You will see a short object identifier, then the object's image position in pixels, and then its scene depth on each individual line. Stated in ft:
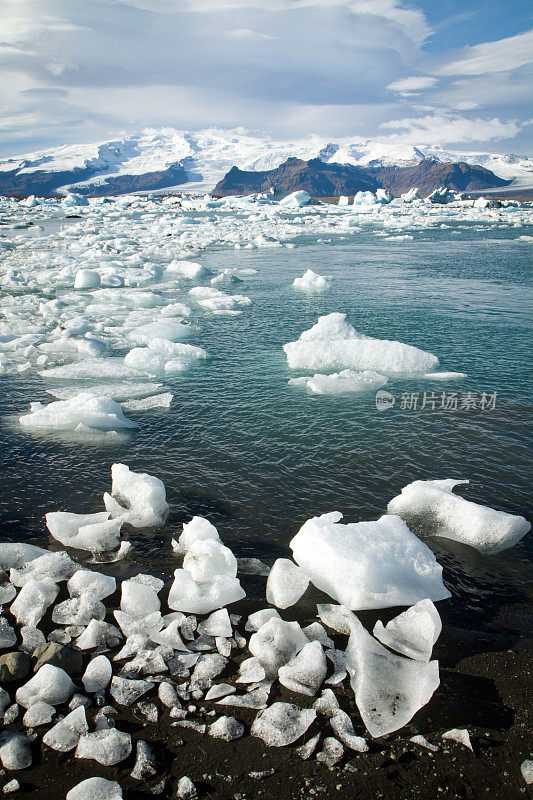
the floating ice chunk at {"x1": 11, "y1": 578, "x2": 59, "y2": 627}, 14.44
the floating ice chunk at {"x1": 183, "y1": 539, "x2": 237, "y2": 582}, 16.08
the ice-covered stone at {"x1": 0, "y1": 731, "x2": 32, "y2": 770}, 10.43
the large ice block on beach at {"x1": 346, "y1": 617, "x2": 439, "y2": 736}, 11.55
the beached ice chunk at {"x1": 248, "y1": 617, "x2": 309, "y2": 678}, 13.00
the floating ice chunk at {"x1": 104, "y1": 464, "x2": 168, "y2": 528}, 19.36
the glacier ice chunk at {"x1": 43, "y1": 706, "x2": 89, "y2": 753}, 10.84
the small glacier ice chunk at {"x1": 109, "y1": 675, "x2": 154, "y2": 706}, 11.94
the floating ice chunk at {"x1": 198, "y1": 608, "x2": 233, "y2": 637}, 14.08
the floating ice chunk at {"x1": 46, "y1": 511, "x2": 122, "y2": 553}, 17.97
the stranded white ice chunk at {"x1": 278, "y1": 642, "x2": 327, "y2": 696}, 12.34
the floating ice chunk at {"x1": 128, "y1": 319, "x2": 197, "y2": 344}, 42.83
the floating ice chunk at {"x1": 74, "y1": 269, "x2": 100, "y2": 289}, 66.54
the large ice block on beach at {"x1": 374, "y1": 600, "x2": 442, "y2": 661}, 13.53
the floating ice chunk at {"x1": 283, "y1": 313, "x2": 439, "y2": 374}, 34.17
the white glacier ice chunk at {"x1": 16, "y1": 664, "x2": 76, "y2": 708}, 11.74
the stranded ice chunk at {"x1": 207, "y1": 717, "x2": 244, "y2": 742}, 11.10
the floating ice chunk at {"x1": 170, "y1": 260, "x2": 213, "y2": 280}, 74.18
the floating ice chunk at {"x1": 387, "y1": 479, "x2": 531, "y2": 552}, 17.80
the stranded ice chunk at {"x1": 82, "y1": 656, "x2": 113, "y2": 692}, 12.31
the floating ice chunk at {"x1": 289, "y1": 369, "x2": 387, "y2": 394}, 31.73
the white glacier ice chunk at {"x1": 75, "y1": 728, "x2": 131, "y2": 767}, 10.58
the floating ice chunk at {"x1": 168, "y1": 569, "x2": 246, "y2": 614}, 14.99
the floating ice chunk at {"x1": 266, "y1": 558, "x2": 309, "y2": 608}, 15.39
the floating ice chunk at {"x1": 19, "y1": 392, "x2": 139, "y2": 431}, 26.78
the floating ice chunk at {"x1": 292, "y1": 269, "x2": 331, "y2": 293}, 61.21
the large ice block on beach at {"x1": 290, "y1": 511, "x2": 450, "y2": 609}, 15.19
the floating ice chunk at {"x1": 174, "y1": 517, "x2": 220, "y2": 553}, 17.63
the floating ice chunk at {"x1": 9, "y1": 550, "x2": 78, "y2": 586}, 15.97
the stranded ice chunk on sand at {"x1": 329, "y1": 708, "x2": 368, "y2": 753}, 10.87
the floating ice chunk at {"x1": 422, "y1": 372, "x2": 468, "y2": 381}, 33.27
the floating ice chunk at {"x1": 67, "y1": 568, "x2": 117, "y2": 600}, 15.33
